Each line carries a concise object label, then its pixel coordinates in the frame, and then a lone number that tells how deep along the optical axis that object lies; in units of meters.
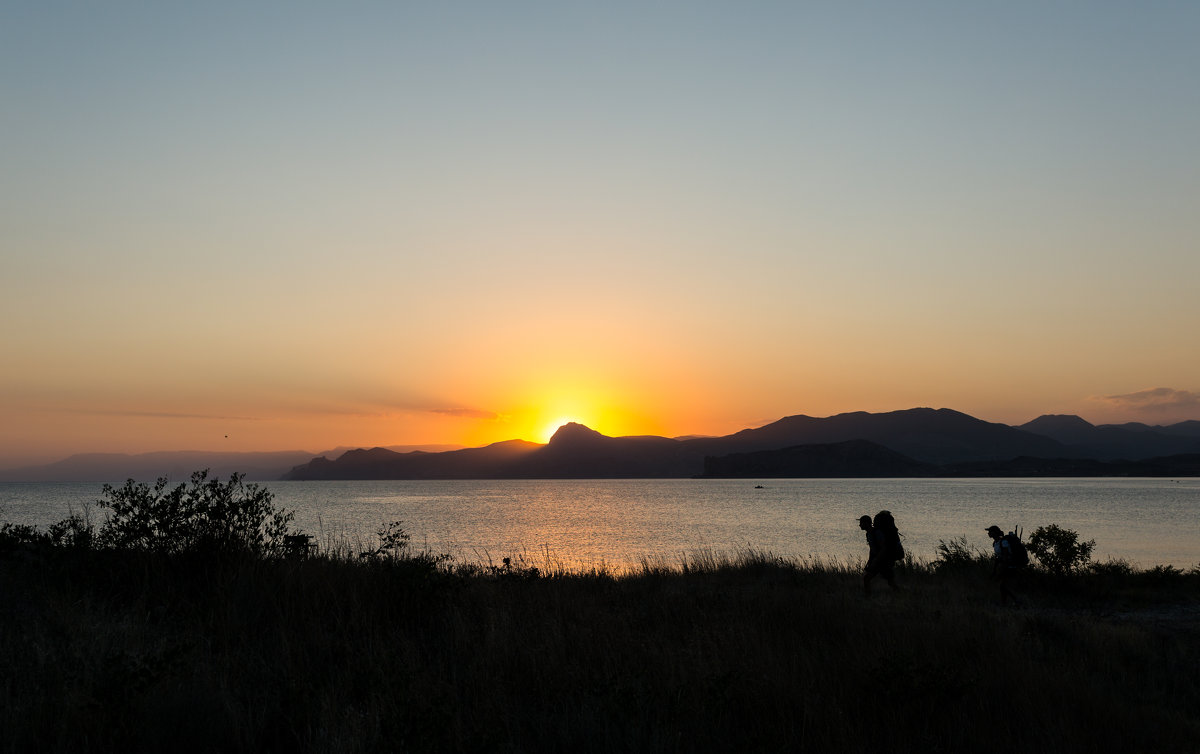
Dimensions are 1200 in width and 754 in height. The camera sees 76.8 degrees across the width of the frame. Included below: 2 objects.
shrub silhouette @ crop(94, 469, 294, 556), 10.34
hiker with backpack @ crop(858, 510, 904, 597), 16.03
